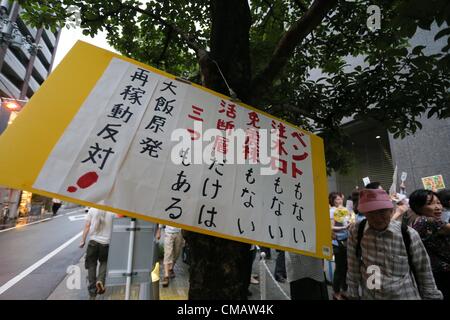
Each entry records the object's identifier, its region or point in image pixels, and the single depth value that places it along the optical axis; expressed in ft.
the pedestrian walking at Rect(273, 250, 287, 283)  20.52
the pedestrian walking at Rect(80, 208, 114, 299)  17.62
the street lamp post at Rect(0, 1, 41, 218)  28.14
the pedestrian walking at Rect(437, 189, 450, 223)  11.95
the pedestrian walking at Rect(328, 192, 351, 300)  17.17
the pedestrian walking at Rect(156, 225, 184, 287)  20.97
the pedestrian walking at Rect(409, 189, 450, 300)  9.64
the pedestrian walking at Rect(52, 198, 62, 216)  81.64
